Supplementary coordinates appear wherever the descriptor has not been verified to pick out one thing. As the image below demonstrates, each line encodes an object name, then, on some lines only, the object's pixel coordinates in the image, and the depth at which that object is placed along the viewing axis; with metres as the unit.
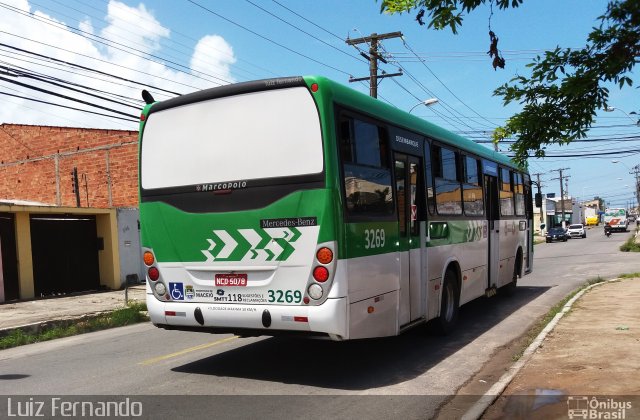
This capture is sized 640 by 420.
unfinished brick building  16.22
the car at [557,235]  50.78
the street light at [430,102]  26.80
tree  4.21
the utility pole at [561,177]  95.62
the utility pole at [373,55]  24.34
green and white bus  5.89
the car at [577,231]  56.77
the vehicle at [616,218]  65.00
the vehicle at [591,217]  113.94
